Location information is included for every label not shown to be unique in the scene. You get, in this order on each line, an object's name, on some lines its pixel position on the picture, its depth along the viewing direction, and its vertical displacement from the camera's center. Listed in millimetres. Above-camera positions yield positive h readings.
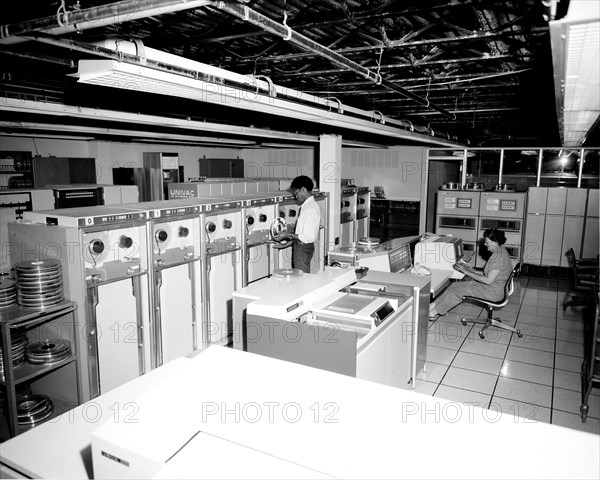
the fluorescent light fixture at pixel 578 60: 1679 +602
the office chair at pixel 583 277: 7176 -1700
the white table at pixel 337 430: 992 -636
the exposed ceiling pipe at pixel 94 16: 1934 +719
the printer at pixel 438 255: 6555 -1187
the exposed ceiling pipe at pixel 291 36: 2070 +793
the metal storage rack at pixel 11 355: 3326 -1412
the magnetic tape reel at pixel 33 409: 3686 -2004
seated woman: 5898 -1412
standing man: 6316 -740
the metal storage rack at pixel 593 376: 4031 -1816
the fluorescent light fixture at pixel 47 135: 6475 +565
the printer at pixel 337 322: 2998 -1096
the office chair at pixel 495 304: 6002 -1754
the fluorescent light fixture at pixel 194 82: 2500 +604
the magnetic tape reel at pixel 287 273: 3676 -827
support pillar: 7598 +16
